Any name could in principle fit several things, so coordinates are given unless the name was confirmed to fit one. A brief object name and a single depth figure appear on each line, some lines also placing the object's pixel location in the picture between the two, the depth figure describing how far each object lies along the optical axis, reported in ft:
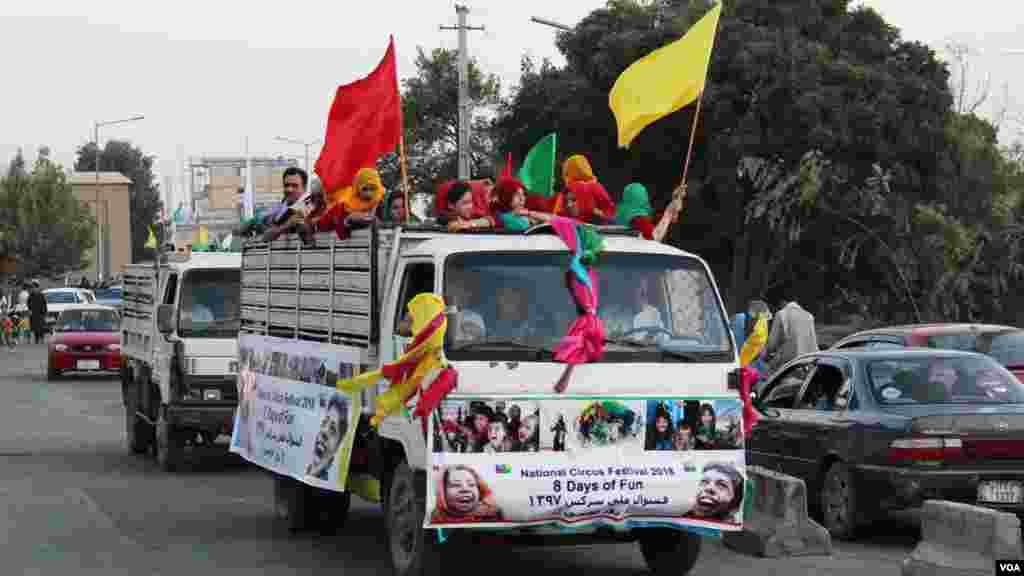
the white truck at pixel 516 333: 33.09
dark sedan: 40.88
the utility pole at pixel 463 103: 133.08
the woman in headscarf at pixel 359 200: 40.83
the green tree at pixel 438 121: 184.24
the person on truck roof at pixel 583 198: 39.40
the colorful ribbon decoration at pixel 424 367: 32.12
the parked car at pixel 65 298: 215.51
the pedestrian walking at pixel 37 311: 189.78
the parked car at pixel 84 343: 129.59
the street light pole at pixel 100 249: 310.24
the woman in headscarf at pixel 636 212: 37.58
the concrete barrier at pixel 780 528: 39.50
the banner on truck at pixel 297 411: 38.20
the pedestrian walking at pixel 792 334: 71.82
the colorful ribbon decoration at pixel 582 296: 32.86
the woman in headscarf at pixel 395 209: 42.73
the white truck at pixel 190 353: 61.87
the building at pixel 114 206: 452.76
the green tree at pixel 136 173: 513.86
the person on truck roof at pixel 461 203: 37.37
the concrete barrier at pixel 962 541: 31.91
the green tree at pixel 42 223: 329.11
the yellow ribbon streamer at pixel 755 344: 36.60
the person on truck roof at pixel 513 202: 36.55
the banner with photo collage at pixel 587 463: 32.30
